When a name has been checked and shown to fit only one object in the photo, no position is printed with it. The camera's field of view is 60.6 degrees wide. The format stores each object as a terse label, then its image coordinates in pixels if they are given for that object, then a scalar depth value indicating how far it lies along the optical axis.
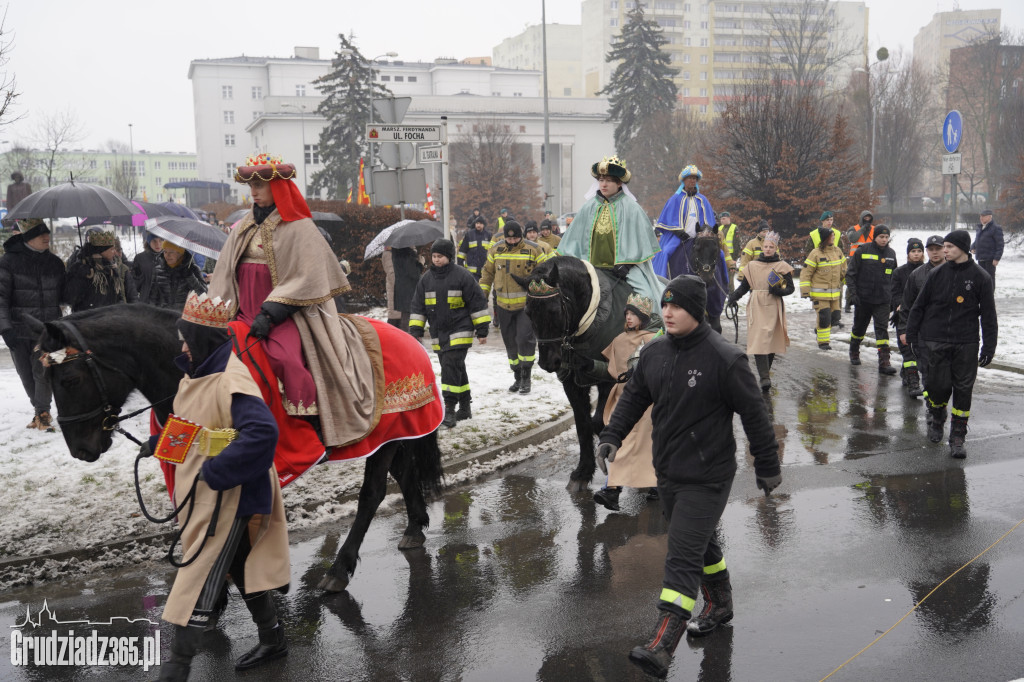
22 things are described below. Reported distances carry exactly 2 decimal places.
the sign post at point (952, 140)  13.27
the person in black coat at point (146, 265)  10.91
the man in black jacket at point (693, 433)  4.41
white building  77.25
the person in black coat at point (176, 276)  9.29
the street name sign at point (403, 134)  12.16
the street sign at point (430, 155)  12.51
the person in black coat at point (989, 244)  20.28
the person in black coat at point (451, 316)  9.65
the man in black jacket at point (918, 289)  9.10
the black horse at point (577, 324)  6.54
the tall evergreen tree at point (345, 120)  52.62
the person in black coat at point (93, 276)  9.22
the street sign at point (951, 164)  13.36
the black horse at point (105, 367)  4.56
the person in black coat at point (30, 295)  8.80
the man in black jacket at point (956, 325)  8.39
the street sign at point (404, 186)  12.76
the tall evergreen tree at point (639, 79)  60.25
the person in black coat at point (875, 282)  12.91
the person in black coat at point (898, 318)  11.07
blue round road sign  13.25
